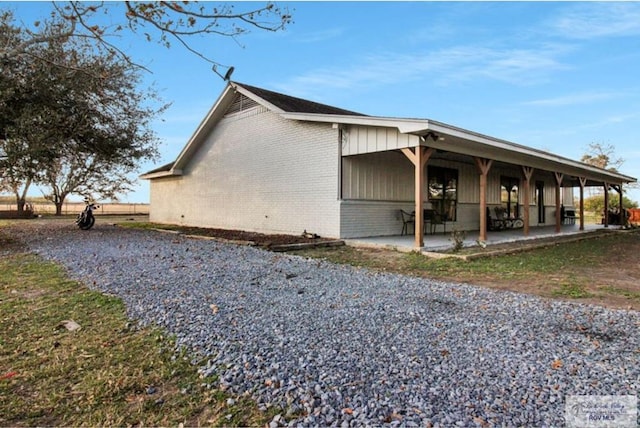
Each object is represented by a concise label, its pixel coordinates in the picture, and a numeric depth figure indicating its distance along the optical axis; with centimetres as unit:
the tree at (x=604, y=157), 3428
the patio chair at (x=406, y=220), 1200
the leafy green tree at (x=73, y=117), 952
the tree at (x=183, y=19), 488
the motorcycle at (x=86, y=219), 1385
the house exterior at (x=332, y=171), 956
